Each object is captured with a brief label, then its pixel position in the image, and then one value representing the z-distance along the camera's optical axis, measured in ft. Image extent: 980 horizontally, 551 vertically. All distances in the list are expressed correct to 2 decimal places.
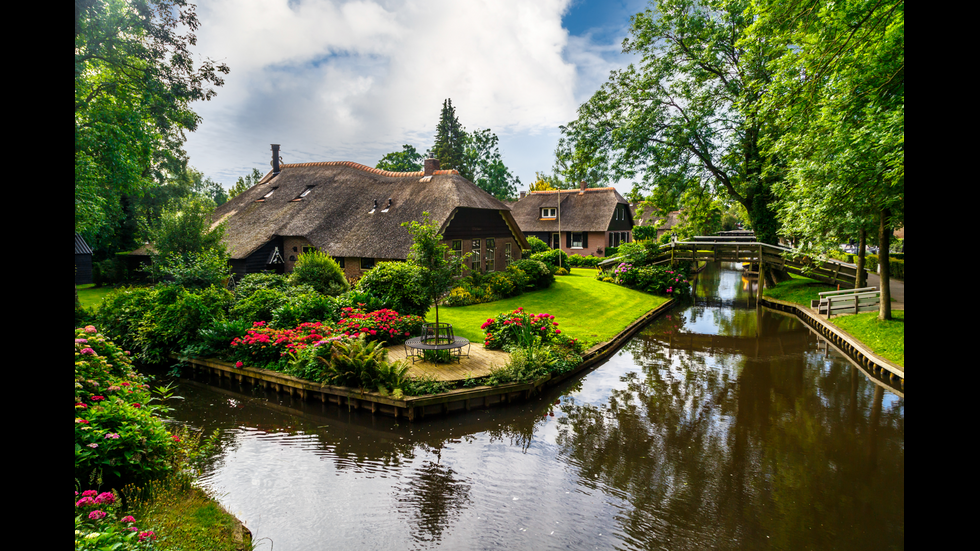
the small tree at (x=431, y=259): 40.06
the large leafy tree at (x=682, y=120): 79.61
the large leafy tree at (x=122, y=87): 47.57
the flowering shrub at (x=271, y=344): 41.83
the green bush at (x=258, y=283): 54.85
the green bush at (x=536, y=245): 117.39
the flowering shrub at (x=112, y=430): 19.45
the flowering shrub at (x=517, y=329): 46.50
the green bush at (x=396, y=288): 51.57
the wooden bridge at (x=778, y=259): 78.69
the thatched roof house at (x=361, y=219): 73.56
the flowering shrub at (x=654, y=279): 87.25
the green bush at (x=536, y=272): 78.48
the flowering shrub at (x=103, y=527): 14.30
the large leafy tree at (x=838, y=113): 30.81
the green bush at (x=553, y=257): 96.73
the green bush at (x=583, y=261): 121.08
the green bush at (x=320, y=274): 59.47
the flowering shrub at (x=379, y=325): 45.48
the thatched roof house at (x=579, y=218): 132.36
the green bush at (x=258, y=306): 48.60
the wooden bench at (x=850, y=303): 61.16
